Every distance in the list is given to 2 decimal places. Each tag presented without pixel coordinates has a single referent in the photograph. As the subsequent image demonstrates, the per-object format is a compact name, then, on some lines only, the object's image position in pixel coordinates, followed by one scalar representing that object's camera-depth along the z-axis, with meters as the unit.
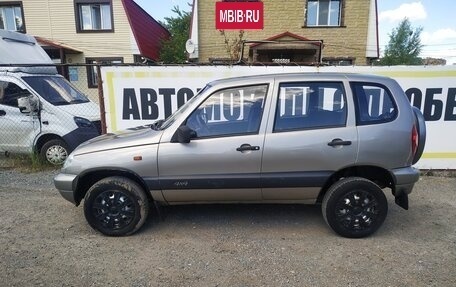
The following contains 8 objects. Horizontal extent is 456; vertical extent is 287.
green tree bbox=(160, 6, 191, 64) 21.73
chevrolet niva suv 3.41
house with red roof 16.59
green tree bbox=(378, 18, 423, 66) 43.59
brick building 13.61
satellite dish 13.33
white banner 5.66
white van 6.29
